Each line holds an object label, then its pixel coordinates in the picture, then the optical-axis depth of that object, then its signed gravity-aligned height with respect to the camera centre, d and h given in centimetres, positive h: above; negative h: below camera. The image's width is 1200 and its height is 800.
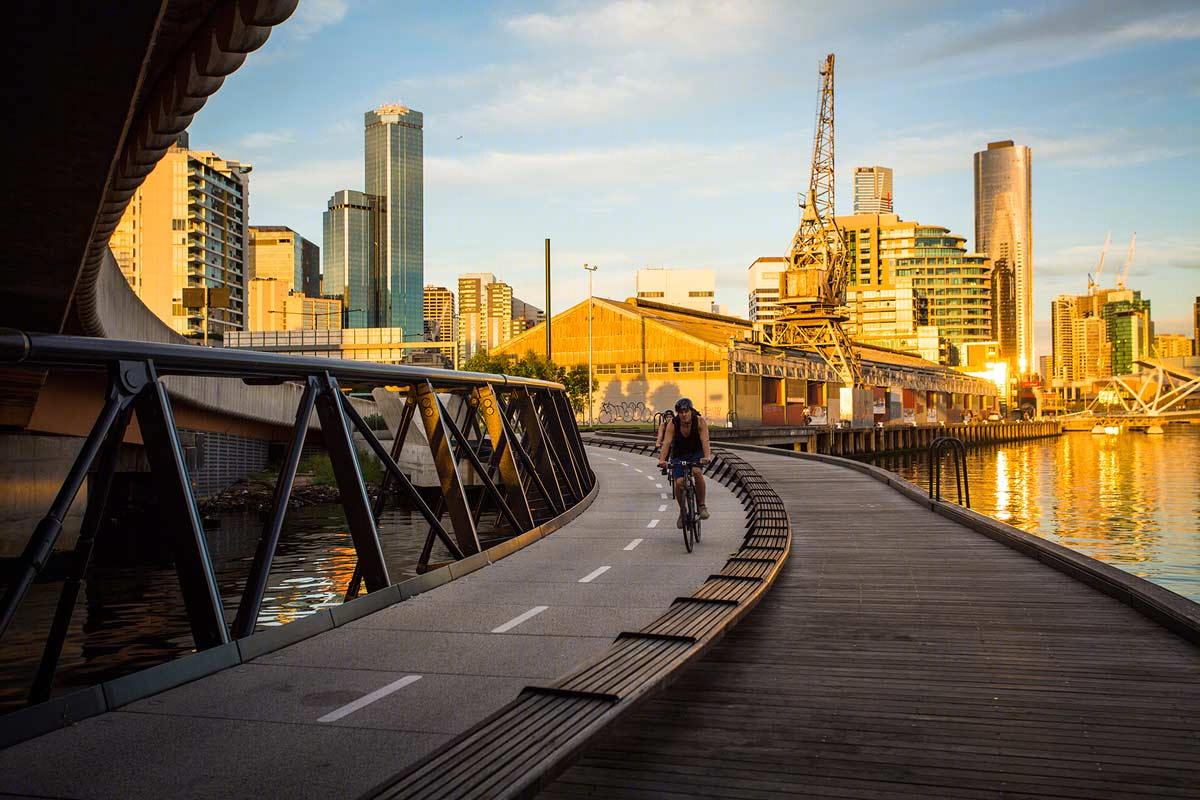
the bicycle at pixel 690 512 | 1573 -166
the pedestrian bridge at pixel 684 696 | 550 -201
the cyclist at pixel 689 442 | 1614 -63
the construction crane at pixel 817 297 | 10538 +1067
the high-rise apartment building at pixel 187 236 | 13625 +2474
